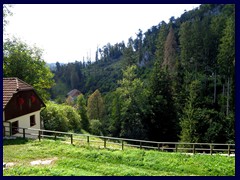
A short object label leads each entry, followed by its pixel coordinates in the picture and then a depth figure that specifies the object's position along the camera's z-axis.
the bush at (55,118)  30.30
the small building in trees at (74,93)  97.54
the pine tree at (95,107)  51.39
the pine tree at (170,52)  56.72
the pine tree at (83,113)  41.80
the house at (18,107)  20.84
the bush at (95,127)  41.93
